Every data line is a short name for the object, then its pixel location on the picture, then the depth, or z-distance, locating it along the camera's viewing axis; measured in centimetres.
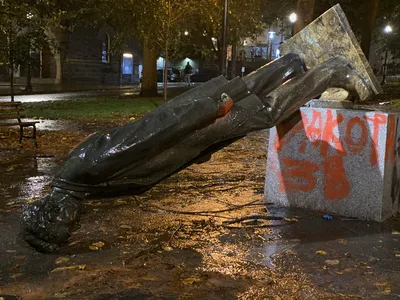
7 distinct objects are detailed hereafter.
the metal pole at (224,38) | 1462
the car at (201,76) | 5339
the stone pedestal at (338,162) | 545
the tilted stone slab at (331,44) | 540
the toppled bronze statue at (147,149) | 385
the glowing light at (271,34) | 8758
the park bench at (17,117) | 1103
